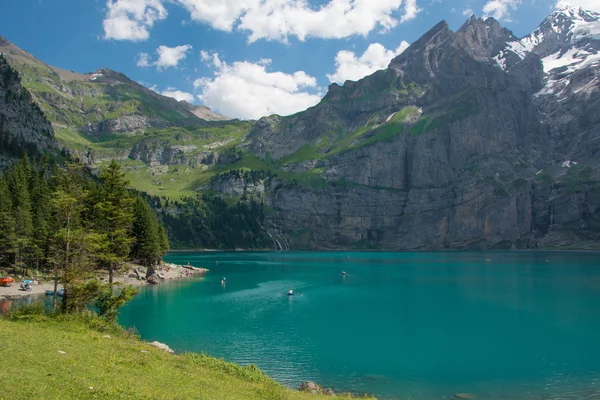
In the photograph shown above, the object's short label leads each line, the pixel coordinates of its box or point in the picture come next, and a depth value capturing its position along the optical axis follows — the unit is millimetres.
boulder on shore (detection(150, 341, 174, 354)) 31414
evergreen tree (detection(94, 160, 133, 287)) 46522
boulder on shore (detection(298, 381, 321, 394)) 30584
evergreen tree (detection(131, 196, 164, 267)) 94375
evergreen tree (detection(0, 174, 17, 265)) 67688
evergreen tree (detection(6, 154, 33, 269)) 70938
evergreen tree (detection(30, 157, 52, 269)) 71750
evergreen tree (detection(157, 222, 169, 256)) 116525
